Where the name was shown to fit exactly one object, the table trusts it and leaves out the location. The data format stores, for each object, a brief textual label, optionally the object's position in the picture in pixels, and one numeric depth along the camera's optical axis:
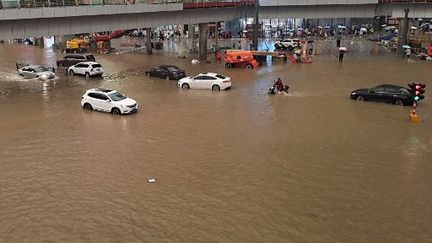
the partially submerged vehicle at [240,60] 43.72
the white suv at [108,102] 25.30
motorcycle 30.55
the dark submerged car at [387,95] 26.70
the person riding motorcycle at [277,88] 30.50
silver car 38.44
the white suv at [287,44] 58.31
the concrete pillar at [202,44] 50.00
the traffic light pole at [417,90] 21.86
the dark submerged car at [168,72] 37.22
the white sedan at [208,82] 32.12
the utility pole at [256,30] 51.34
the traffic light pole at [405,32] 49.74
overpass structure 29.89
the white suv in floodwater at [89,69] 38.88
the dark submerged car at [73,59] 44.28
